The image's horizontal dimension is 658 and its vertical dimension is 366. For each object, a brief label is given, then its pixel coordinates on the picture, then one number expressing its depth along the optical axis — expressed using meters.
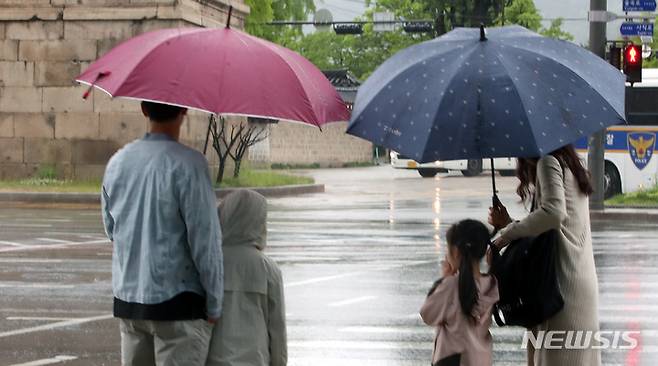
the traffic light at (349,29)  57.06
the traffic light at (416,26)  55.50
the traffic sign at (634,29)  29.14
